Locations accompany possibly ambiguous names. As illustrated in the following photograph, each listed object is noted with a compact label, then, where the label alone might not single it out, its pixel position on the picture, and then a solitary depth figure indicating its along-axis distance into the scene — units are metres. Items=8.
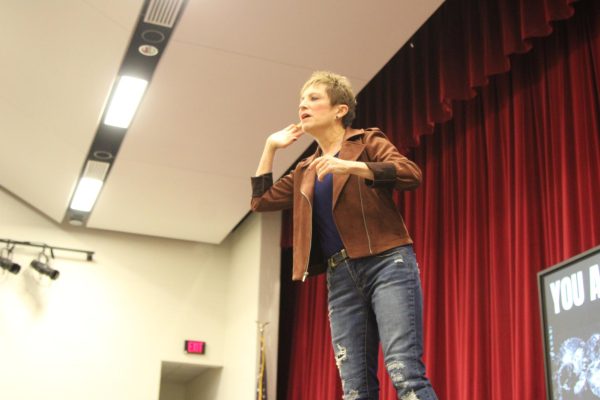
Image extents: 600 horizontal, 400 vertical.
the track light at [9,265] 5.95
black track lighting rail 6.23
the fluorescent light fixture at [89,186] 5.44
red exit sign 6.52
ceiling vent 3.63
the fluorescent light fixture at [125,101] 4.36
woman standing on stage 1.80
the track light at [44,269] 6.05
